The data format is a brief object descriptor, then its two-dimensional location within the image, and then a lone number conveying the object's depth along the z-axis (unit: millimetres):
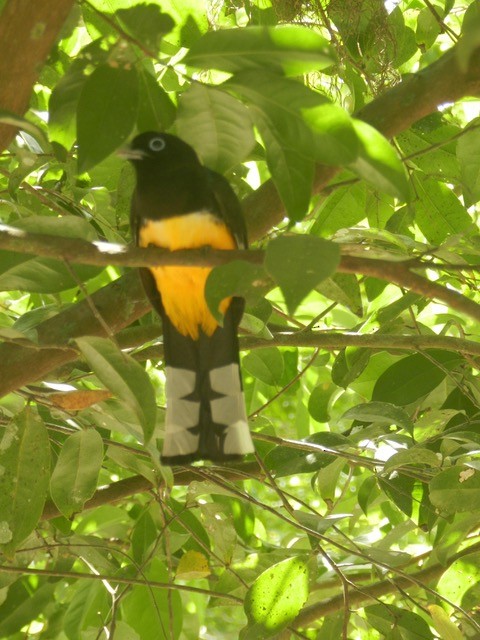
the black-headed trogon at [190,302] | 2543
